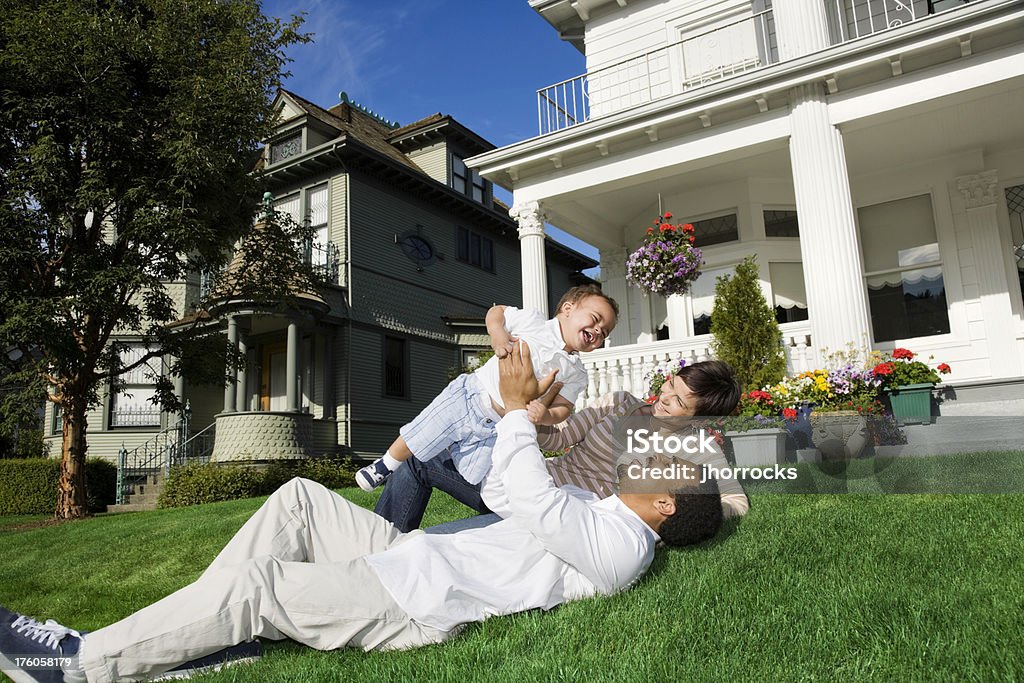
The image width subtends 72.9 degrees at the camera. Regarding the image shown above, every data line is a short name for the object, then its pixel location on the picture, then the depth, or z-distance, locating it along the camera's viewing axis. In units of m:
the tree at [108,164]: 10.19
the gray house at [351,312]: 15.68
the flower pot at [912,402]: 7.70
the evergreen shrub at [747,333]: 9.02
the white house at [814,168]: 8.54
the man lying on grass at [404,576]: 2.23
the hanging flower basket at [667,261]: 9.30
